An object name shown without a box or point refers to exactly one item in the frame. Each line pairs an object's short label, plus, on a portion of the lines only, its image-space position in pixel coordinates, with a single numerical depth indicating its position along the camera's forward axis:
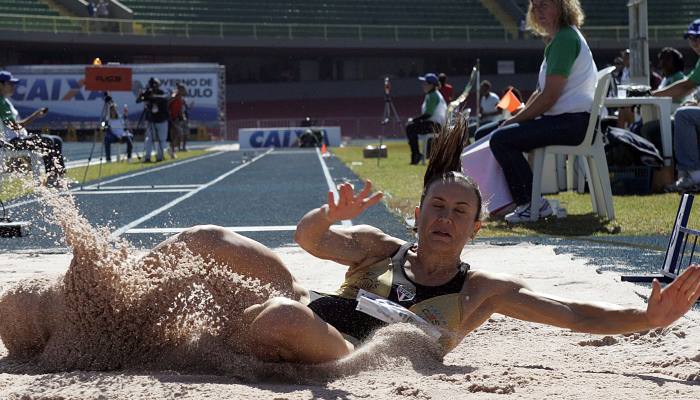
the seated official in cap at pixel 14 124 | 12.01
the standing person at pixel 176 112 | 27.25
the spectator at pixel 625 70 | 15.80
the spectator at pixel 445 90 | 23.76
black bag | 11.24
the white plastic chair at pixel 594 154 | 8.52
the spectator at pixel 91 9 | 45.24
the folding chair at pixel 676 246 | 4.70
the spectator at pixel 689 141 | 10.38
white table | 10.68
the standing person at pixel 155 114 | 24.16
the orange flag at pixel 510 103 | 10.99
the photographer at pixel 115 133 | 24.95
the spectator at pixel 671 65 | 12.23
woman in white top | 8.12
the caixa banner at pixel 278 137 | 36.92
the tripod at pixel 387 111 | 27.73
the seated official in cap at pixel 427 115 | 20.47
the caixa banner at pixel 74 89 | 40.00
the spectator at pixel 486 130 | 9.58
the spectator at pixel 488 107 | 20.86
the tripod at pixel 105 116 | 15.86
